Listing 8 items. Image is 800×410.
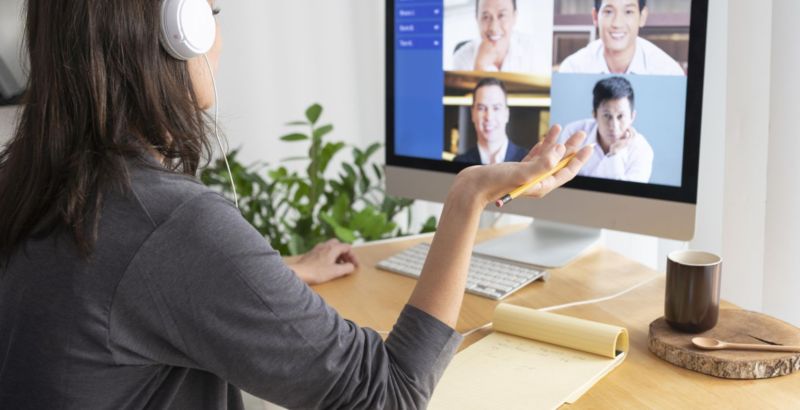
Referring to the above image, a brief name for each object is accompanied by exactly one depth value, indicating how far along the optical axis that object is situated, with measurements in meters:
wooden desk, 0.85
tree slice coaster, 0.88
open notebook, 0.85
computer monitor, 1.12
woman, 0.67
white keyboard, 1.19
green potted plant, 1.71
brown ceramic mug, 0.96
